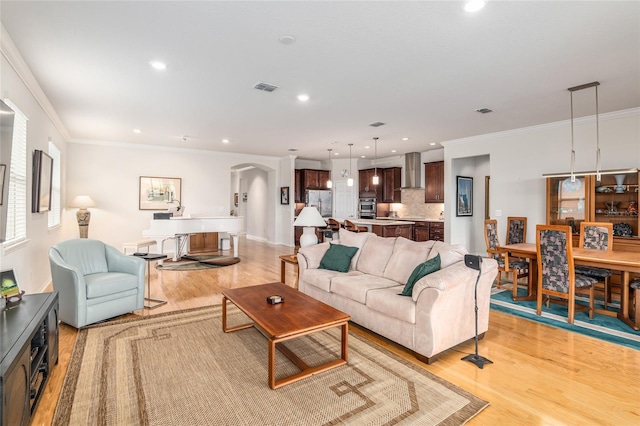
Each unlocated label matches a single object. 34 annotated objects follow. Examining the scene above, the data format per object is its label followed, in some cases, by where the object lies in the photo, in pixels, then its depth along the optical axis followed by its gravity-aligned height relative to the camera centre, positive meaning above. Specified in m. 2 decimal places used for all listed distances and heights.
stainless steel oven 9.98 +0.31
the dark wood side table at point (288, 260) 4.36 -0.60
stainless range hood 8.96 +1.37
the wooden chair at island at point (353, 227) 7.87 -0.24
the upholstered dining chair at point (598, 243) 3.98 -0.28
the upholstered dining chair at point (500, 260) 4.57 -0.59
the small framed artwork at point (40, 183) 3.90 +0.38
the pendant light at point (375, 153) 7.36 +1.76
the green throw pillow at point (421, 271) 2.88 -0.47
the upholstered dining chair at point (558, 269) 3.50 -0.54
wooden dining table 3.30 -0.42
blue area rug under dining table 3.17 -1.10
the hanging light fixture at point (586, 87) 3.76 +1.60
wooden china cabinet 4.75 +0.29
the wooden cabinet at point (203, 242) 8.23 -0.70
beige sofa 2.62 -0.70
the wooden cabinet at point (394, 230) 8.03 -0.30
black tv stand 1.54 -0.82
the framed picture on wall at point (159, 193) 7.95 +0.55
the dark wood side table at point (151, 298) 4.05 -1.12
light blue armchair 3.25 -0.71
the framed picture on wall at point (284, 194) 9.89 +0.69
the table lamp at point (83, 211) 6.79 +0.04
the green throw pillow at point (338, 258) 3.97 -0.50
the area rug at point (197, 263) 6.43 -1.01
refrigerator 10.12 +0.56
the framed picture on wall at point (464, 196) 7.48 +0.56
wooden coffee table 2.30 -0.79
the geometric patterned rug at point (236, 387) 1.99 -1.21
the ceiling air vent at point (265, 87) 3.82 +1.56
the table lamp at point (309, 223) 4.46 -0.08
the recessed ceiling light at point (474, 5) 2.24 +1.51
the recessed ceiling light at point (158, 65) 3.24 +1.52
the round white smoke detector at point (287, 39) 2.74 +1.52
